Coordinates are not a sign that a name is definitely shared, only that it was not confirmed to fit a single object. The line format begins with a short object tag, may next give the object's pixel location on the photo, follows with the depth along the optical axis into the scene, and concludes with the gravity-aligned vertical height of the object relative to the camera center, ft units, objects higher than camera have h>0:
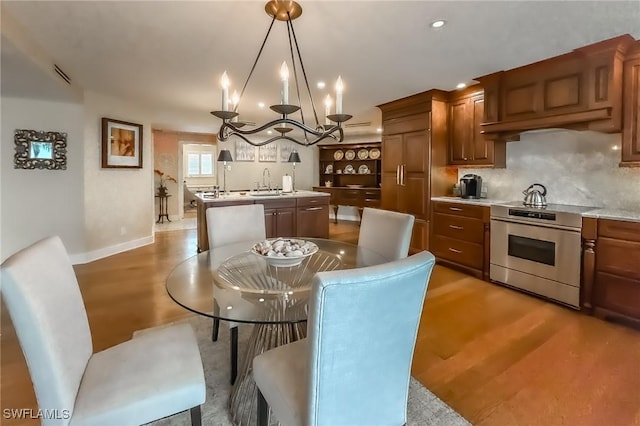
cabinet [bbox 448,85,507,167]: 13.17 +2.82
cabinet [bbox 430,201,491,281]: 12.59 -1.53
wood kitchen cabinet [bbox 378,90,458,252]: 14.64 +2.17
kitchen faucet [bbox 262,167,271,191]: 28.17 +2.09
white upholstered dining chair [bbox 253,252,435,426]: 2.99 -1.57
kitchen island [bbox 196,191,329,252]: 15.10 -0.61
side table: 27.49 -0.69
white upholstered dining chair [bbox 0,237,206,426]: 3.38 -2.18
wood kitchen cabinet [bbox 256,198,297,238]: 16.10 -0.92
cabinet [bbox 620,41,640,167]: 9.17 +2.67
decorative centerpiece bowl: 6.28 -1.08
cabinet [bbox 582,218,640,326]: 8.79 -1.95
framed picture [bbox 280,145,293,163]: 28.76 +4.18
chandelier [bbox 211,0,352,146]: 5.63 +1.70
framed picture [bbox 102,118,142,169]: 15.31 +2.75
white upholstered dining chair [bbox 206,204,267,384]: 8.65 -0.76
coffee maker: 14.07 +0.64
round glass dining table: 4.72 -1.57
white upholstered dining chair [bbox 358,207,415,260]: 7.34 -0.82
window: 36.52 +4.04
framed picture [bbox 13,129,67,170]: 12.76 +1.96
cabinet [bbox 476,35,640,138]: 9.34 +3.58
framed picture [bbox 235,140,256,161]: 26.63 +3.99
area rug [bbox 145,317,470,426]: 5.37 -3.70
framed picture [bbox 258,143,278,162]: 27.81 +4.04
